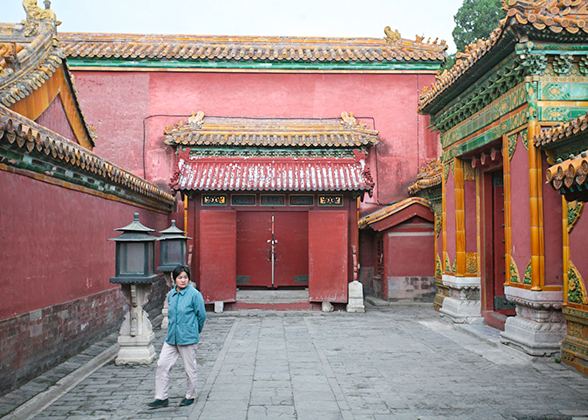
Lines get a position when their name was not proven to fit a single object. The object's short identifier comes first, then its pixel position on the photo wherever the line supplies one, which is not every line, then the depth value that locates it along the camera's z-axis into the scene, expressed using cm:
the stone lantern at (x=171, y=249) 887
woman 511
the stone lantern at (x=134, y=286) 687
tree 2325
